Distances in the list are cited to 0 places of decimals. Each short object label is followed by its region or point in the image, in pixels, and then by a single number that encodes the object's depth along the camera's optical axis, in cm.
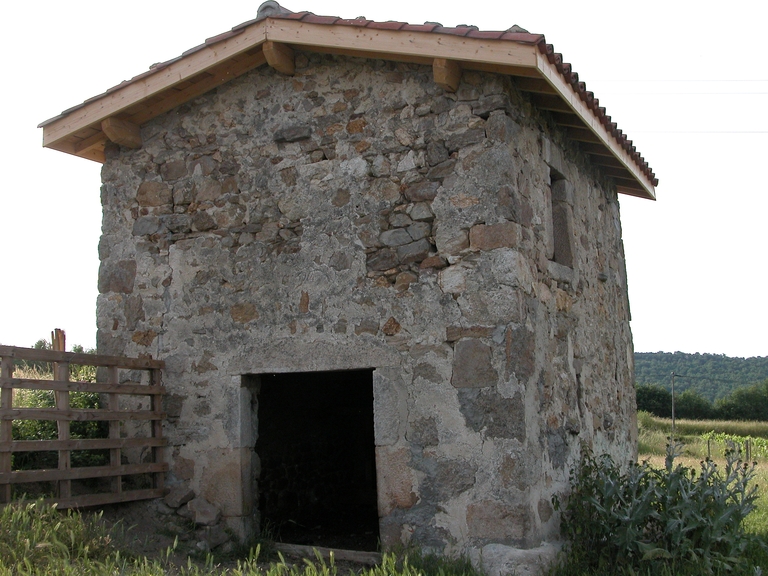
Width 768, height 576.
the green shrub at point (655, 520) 553
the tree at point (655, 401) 3525
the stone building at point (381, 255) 572
